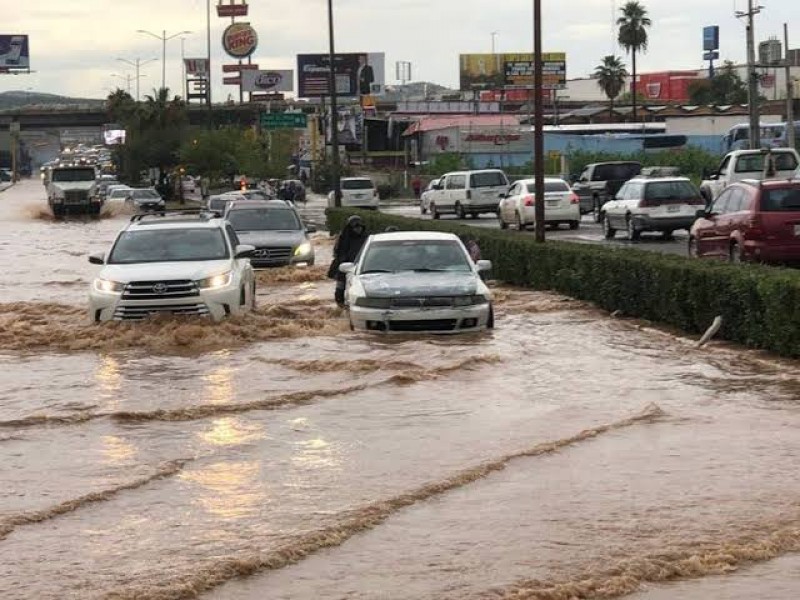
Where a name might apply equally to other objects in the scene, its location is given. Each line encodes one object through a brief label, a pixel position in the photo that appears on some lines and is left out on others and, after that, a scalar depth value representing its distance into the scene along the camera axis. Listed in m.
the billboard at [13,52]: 142.50
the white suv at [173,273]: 19.73
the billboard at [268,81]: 143.38
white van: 54.97
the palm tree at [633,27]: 131.75
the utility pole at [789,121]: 62.56
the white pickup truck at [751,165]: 36.09
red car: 23.00
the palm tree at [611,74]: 139.50
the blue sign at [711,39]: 131.25
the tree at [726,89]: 142.62
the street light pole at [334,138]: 52.03
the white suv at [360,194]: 62.97
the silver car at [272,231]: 31.42
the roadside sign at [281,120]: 103.25
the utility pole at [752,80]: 56.53
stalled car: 18.67
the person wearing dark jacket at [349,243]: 22.83
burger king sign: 148.88
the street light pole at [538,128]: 26.30
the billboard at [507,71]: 128.12
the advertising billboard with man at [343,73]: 127.38
